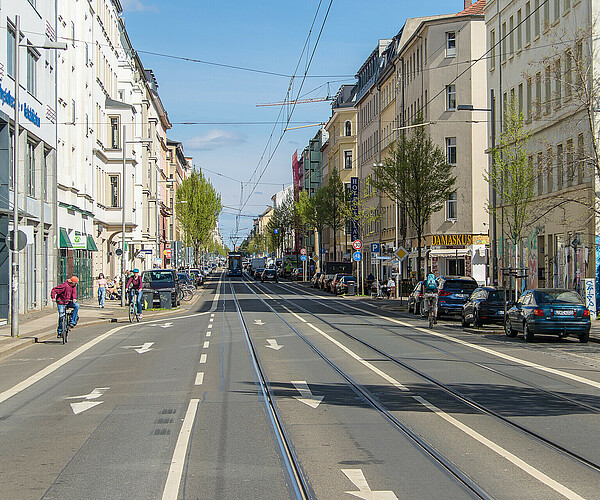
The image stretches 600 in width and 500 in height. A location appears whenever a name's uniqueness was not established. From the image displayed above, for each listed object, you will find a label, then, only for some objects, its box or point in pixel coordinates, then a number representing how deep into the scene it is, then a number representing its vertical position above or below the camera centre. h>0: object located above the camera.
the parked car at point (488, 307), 29.91 -1.44
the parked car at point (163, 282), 46.50 -0.87
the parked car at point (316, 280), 81.61 -1.41
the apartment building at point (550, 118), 35.75 +6.32
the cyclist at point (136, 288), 33.46 -0.85
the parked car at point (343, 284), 65.00 -1.41
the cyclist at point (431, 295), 30.47 -1.08
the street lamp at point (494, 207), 36.44 +2.41
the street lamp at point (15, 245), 23.84 +0.56
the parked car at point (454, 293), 35.47 -1.15
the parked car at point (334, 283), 66.81 -1.36
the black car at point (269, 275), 106.38 -1.20
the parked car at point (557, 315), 24.02 -1.38
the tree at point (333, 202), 89.12 +6.32
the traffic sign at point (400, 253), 45.50 +0.58
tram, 127.00 +0.15
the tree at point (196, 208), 108.25 +6.91
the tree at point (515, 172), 35.78 +3.72
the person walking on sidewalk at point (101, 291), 43.22 -1.22
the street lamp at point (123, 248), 43.19 +0.84
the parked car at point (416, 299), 39.62 -1.54
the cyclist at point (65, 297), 23.72 -0.84
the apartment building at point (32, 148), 29.81 +4.52
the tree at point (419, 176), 44.16 +4.34
